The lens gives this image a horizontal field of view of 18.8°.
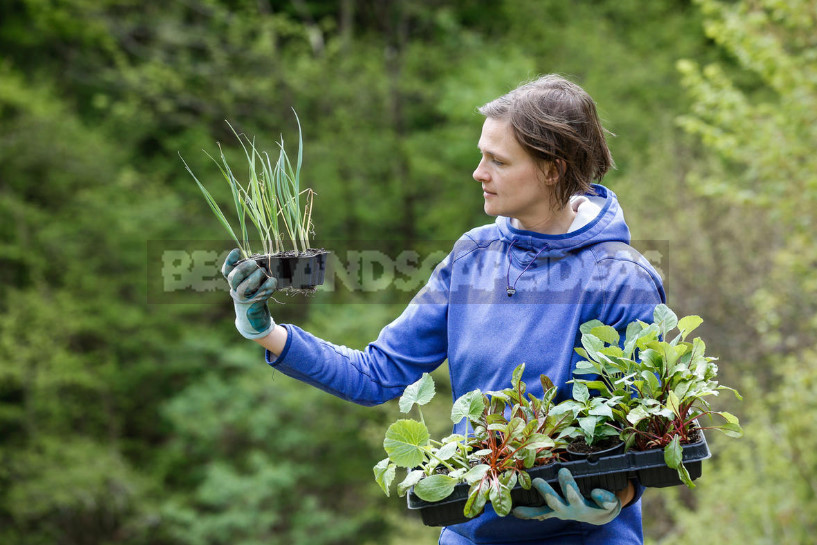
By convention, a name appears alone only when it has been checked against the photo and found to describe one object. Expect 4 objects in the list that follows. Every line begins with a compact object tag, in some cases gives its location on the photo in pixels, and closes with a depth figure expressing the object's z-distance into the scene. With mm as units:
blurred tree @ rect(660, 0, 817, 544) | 5749
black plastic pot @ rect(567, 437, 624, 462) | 3229
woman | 3301
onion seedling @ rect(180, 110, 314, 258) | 3465
